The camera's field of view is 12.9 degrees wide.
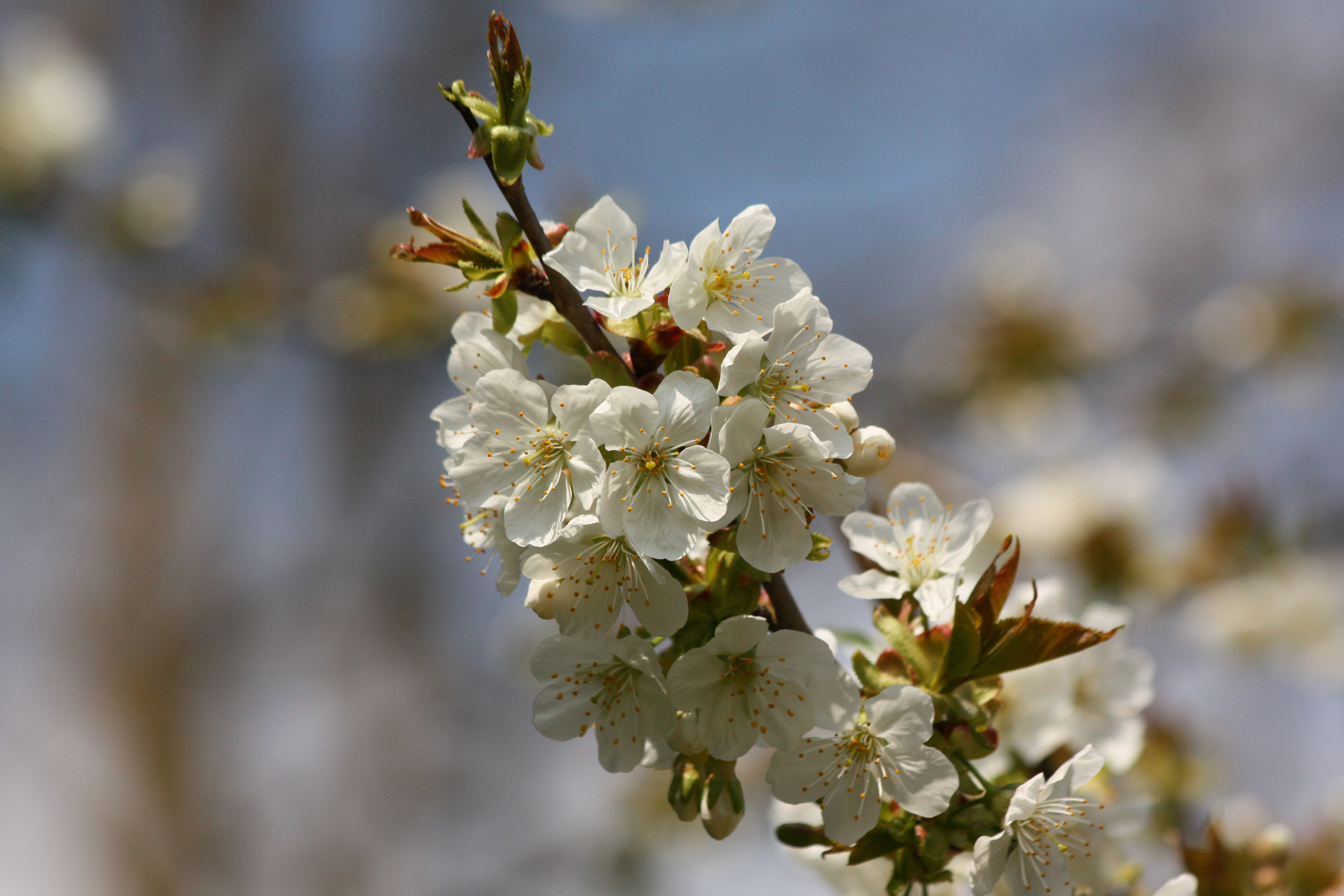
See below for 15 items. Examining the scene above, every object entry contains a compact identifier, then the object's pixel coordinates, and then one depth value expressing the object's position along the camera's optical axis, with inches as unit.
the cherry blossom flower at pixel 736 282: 41.9
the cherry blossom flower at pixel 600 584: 41.7
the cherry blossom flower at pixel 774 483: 41.5
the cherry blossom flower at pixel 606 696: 42.0
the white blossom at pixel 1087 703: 43.5
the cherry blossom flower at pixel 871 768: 41.8
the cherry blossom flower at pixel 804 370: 41.8
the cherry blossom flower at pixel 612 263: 41.9
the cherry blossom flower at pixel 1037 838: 41.8
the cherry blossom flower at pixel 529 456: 41.7
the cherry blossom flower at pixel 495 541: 42.3
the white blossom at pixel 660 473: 41.4
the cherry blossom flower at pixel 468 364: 42.5
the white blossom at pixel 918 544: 42.5
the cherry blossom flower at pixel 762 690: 41.8
